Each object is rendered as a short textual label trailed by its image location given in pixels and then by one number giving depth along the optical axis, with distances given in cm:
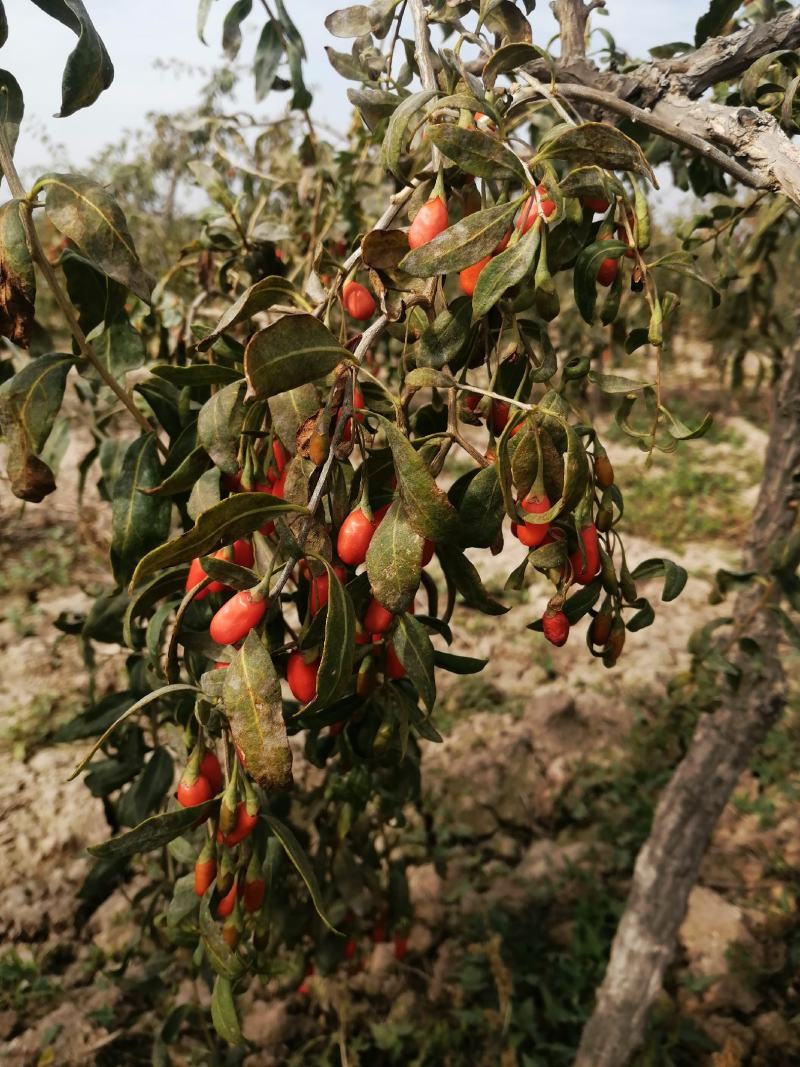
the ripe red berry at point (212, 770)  28
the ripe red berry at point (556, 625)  24
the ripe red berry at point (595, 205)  25
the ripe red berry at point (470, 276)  24
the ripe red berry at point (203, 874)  28
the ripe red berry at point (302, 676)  25
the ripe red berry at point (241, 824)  25
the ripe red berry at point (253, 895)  31
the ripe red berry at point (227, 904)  31
